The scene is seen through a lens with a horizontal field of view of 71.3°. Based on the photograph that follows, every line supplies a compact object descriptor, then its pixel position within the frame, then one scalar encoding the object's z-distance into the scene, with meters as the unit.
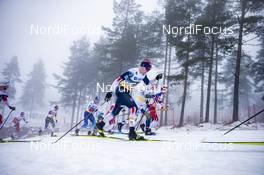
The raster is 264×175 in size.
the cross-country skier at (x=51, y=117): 12.72
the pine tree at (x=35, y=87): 52.59
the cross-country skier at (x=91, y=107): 10.88
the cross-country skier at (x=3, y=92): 8.79
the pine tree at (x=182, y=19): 17.78
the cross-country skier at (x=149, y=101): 7.73
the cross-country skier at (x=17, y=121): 15.12
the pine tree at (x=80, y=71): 33.69
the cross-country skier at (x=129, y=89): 6.62
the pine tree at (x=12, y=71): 45.97
